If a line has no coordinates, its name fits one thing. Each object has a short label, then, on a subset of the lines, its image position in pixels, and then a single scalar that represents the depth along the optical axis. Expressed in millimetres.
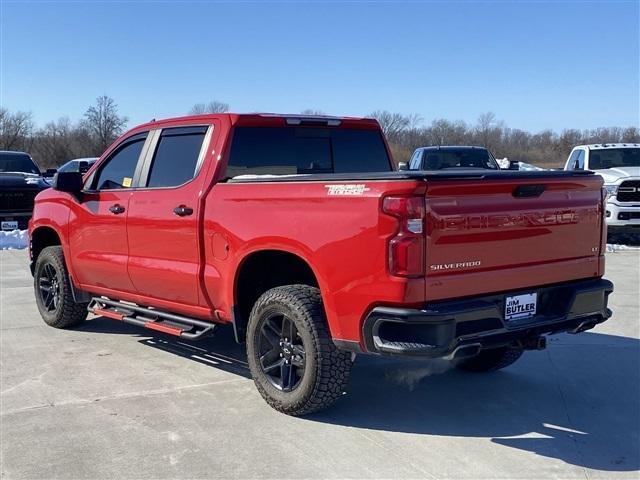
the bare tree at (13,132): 67375
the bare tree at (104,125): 74812
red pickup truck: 3812
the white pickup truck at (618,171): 13781
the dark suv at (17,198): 13883
